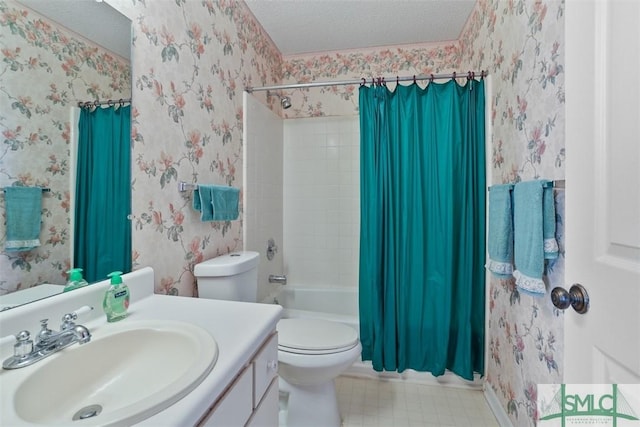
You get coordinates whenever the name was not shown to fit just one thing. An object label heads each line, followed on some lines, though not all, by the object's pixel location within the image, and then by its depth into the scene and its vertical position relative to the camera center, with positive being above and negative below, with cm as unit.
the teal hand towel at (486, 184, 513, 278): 123 -8
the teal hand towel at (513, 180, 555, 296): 102 -8
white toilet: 135 -66
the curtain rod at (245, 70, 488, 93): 165 +81
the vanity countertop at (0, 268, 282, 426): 52 -32
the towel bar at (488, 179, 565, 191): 100 +11
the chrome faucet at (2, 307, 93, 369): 61 -30
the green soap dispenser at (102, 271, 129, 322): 85 -26
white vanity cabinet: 61 -45
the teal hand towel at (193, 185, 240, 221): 137 +6
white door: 51 +6
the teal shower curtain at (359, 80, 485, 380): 169 -7
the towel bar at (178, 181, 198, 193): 129 +12
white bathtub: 236 -72
